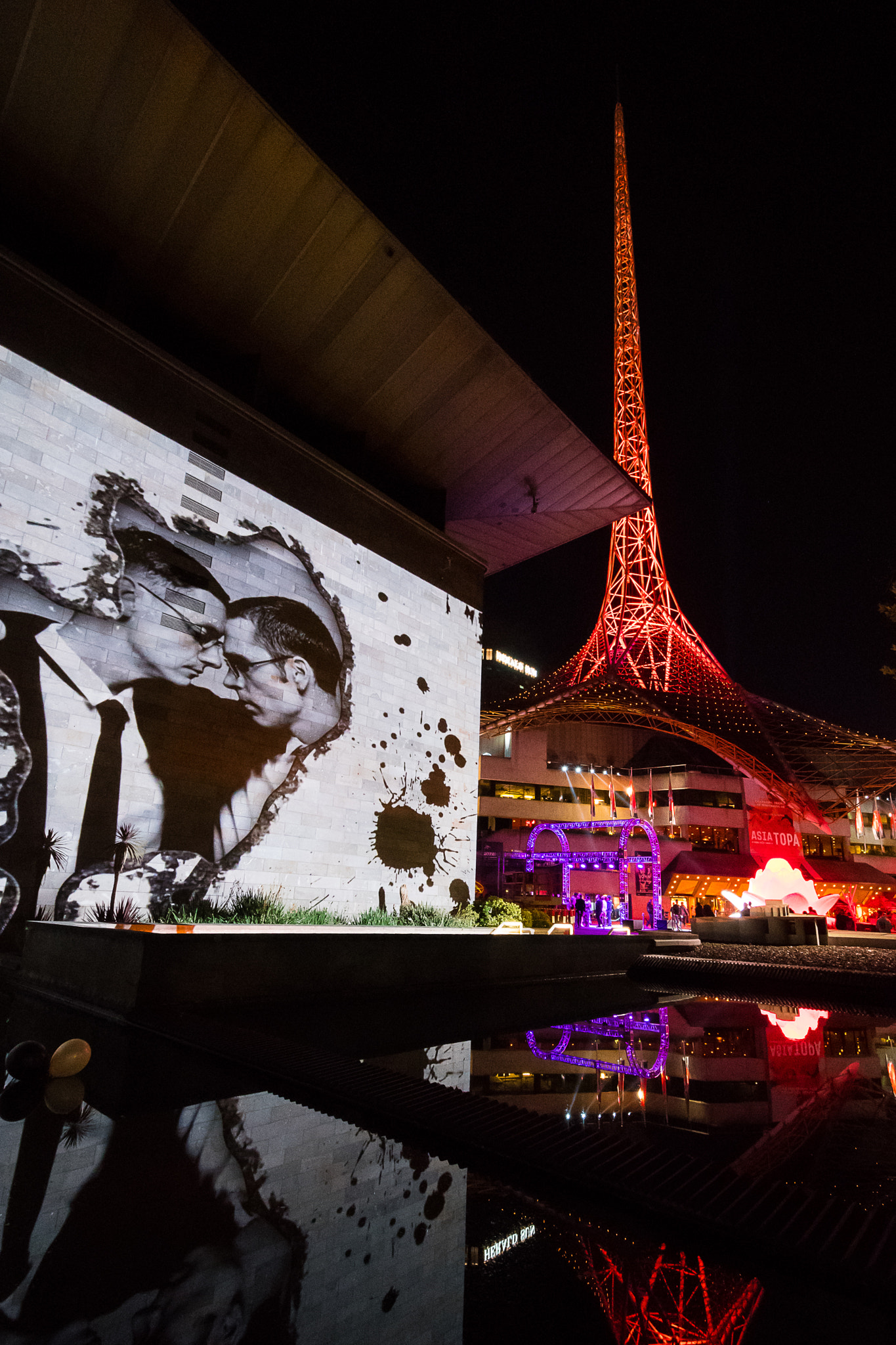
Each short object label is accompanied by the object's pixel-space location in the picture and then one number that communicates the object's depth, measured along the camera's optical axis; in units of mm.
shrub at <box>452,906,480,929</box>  13922
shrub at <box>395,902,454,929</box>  13249
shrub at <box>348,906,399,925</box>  12359
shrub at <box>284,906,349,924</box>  11117
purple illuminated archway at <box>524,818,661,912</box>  30125
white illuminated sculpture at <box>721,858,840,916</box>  19922
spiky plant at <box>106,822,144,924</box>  9320
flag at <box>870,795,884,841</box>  47688
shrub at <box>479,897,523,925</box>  14242
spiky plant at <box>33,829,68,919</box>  8625
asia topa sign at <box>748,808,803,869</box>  39312
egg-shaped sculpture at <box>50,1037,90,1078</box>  4289
